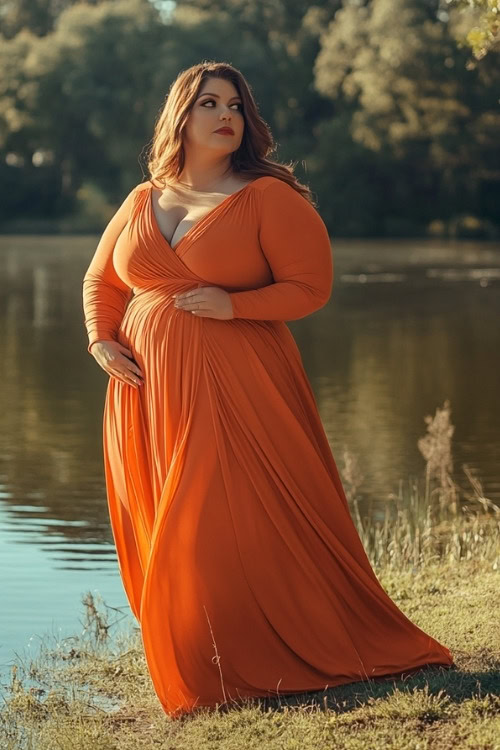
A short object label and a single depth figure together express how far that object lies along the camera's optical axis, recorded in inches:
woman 145.2
